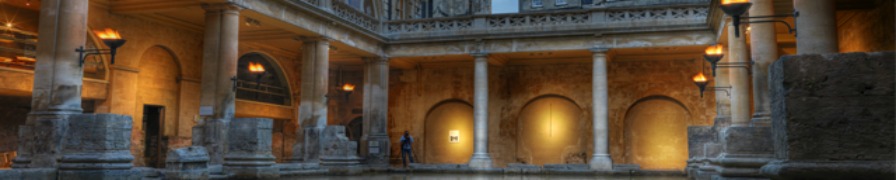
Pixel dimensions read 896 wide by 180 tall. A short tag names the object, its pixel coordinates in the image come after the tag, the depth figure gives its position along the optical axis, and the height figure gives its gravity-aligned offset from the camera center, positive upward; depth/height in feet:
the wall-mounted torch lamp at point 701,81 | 62.94 +5.71
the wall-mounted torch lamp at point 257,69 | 64.05 +6.67
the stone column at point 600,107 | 76.07 +4.17
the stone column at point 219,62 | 54.75 +6.25
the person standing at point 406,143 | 80.72 +0.40
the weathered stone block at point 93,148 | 36.04 -0.13
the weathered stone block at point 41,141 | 38.09 +0.22
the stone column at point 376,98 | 82.38 +5.42
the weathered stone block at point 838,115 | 13.41 +0.62
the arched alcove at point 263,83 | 77.56 +6.94
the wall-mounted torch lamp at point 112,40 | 43.23 +6.19
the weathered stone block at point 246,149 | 46.11 -0.18
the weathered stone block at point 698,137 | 54.70 +0.80
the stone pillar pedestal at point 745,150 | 32.91 -0.09
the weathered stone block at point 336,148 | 64.39 -0.15
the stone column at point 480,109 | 79.36 +4.11
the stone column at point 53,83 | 38.58 +3.50
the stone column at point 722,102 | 58.56 +3.78
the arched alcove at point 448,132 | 96.48 +1.93
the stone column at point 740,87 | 49.90 +4.12
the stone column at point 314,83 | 68.33 +5.92
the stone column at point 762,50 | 40.17 +5.34
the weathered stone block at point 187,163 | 42.09 -1.00
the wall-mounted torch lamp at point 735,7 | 32.27 +6.12
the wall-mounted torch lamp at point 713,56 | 51.85 +6.43
